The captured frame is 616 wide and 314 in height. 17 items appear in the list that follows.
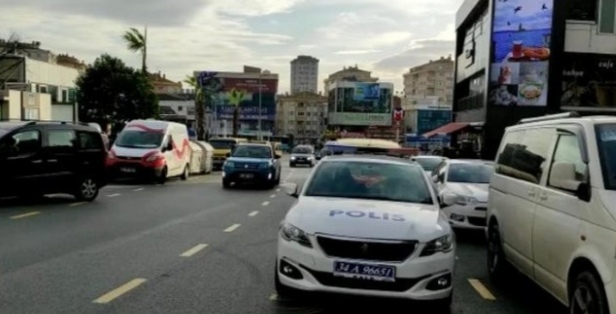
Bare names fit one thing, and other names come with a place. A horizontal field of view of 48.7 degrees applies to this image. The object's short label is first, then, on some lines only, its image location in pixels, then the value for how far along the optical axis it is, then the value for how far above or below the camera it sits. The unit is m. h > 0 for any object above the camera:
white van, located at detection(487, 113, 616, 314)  5.02 -0.83
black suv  14.36 -1.32
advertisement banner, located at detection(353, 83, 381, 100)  113.19 +3.14
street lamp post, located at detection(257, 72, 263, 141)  105.43 -2.10
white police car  5.89 -1.25
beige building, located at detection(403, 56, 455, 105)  170.75 +8.67
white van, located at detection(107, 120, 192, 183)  23.89 -1.74
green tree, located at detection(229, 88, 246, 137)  82.21 +1.18
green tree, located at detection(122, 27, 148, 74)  41.92 +3.83
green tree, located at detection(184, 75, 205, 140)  63.73 +0.19
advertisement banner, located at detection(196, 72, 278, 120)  112.88 +1.47
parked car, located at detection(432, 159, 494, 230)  11.79 -1.39
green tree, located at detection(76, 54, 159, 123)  51.59 +0.65
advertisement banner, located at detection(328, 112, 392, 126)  113.31 -1.38
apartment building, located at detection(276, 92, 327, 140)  164.25 -1.30
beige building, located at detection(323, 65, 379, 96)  193.73 +9.34
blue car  23.61 -2.23
